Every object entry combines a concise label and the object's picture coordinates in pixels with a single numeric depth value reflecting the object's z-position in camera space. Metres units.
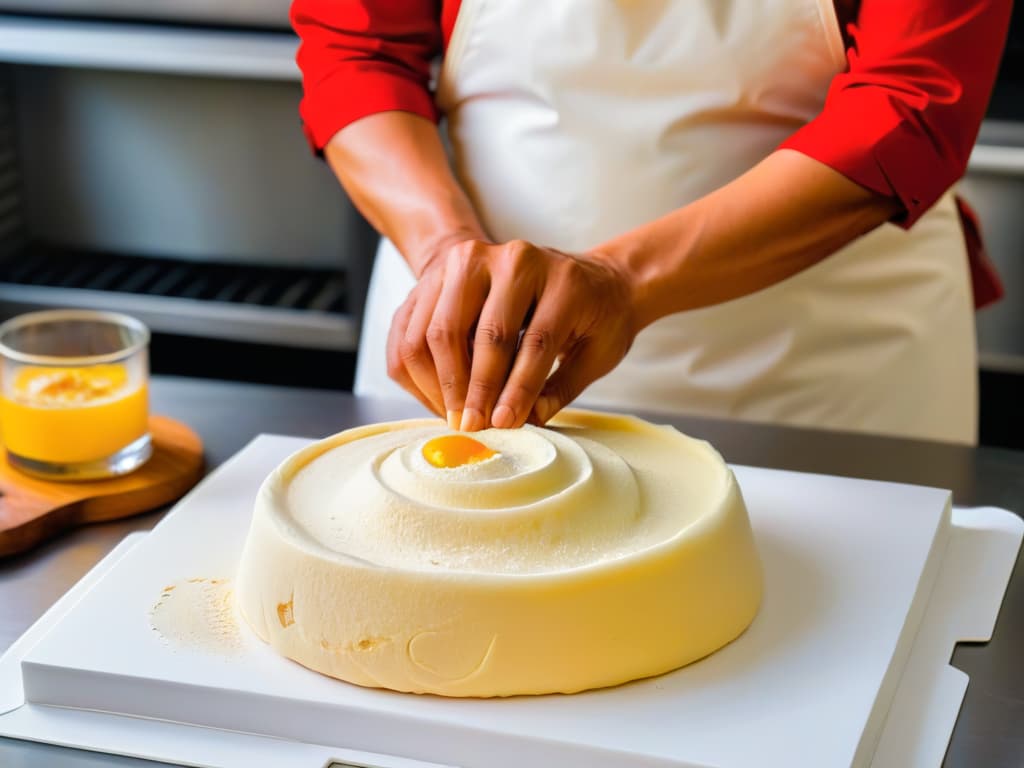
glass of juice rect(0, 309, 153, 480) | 1.33
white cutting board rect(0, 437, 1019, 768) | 0.92
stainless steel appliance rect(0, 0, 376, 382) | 2.83
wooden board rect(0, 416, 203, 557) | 1.24
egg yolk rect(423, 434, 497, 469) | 1.11
